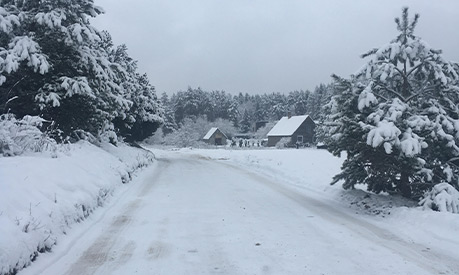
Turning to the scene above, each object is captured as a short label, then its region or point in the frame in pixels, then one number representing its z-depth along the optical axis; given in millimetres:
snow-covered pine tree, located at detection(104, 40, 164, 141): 29716
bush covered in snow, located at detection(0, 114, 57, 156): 9430
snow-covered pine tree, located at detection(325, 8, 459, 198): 9602
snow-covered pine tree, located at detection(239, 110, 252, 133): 121000
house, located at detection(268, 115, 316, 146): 74688
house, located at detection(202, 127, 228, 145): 91062
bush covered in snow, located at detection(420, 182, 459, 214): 8648
